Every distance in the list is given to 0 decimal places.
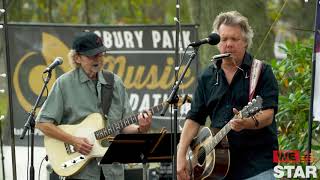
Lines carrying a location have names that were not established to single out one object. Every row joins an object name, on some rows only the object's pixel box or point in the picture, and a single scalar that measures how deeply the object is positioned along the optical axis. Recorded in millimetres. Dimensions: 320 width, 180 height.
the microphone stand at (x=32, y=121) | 15750
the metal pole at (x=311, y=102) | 15086
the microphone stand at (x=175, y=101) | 13694
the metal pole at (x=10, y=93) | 17000
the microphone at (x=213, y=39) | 13445
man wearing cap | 15734
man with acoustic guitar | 13202
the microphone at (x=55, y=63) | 15862
